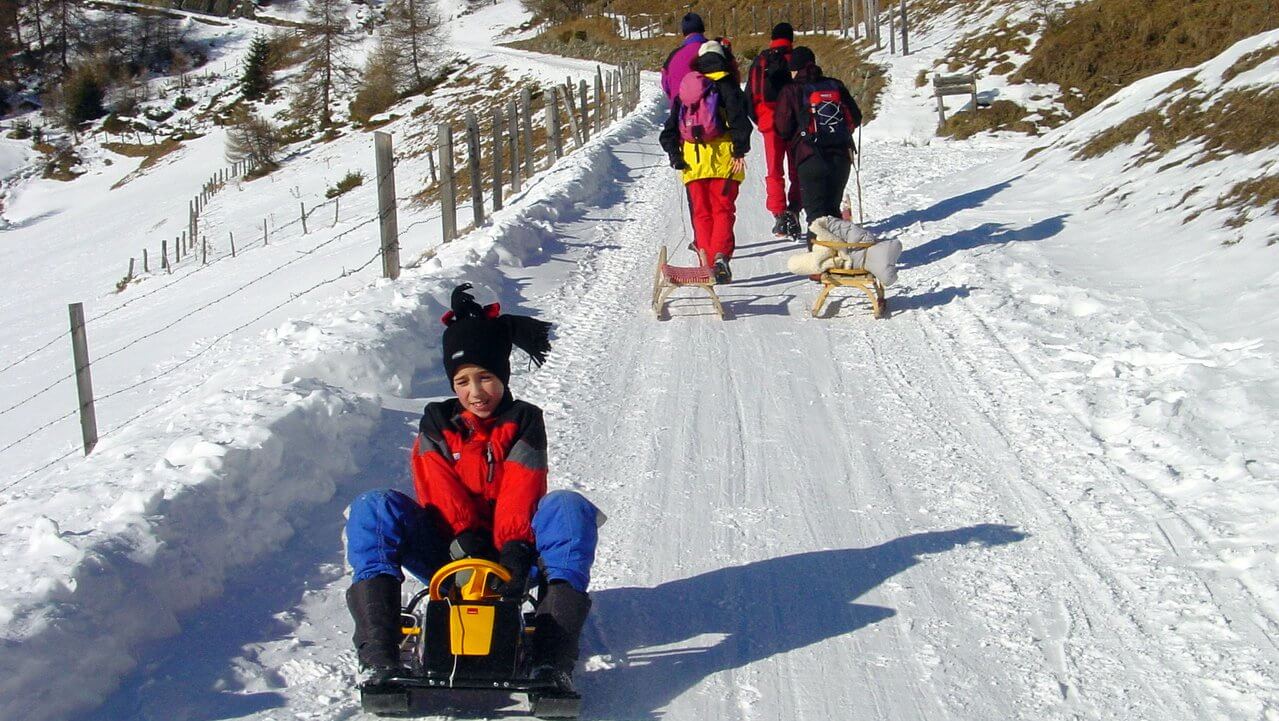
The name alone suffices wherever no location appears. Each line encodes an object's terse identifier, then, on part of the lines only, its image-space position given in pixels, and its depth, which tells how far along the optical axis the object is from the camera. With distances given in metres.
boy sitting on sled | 3.37
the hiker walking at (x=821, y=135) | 9.45
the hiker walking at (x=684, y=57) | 9.70
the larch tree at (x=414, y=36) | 65.19
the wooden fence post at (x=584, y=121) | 24.25
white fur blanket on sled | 8.19
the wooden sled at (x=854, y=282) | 8.28
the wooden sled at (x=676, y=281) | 8.37
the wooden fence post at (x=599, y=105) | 26.77
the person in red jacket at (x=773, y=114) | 10.44
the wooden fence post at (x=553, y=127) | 19.12
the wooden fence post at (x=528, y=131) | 17.48
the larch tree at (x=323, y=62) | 65.44
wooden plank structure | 18.30
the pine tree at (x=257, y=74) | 71.62
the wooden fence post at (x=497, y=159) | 14.36
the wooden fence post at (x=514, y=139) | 16.02
